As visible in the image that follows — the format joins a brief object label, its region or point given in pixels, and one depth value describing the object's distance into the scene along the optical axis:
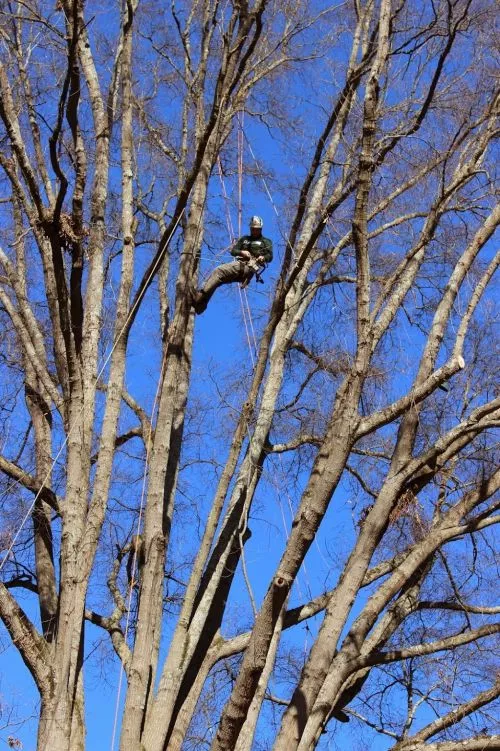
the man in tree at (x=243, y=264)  14.42
